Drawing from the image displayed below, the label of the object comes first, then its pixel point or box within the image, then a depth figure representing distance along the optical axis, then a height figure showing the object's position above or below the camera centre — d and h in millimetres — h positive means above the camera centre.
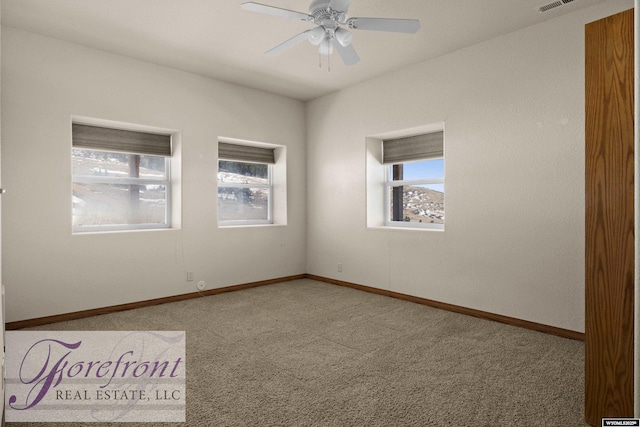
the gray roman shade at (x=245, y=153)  4988 +795
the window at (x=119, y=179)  3943 +353
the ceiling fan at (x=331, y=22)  2389 +1249
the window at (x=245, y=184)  5043 +375
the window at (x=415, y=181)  4375 +368
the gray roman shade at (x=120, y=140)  3889 +769
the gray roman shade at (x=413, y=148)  4313 +758
